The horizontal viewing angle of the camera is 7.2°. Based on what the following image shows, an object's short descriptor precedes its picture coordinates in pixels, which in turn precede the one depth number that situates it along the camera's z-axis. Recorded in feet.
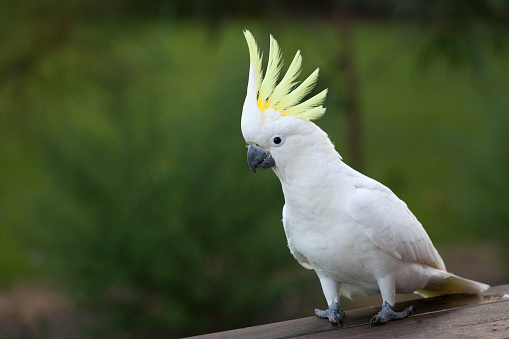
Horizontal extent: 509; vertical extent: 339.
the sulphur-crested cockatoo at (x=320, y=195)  20.39
